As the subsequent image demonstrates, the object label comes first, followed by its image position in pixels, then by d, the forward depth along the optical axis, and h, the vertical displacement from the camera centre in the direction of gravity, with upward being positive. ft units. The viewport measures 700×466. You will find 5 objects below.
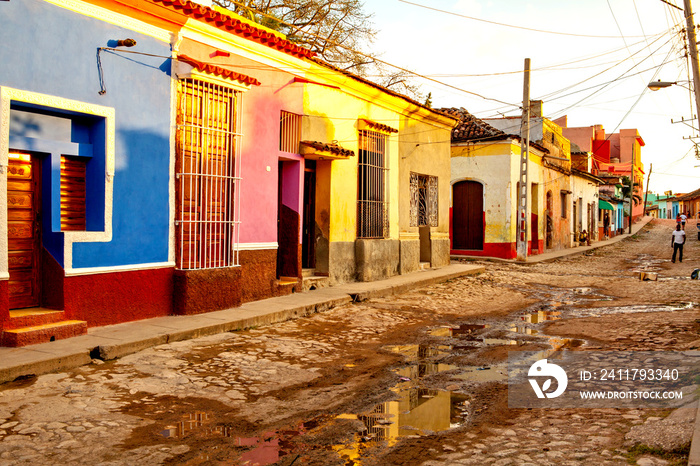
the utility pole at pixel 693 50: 39.47 +12.47
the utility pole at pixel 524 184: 63.10 +5.83
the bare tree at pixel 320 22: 63.62 +23.91
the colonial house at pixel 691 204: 221.33 +14.13
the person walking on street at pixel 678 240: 73.05 -0.25
